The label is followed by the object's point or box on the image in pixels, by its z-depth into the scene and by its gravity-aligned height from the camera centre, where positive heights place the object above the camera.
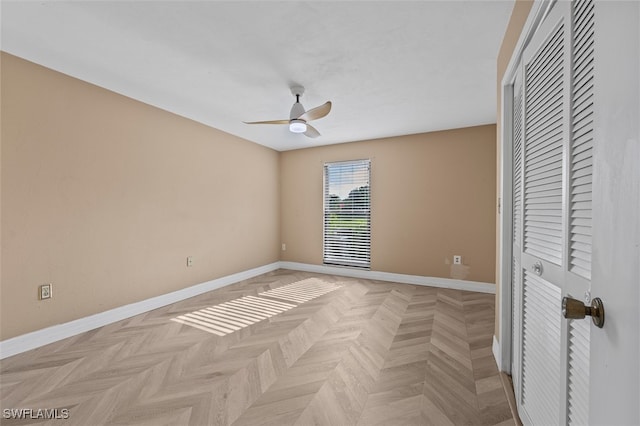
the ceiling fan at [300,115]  2.71 +0.93
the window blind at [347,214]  4.87 -0.09
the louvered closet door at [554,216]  0.84 -0.02
